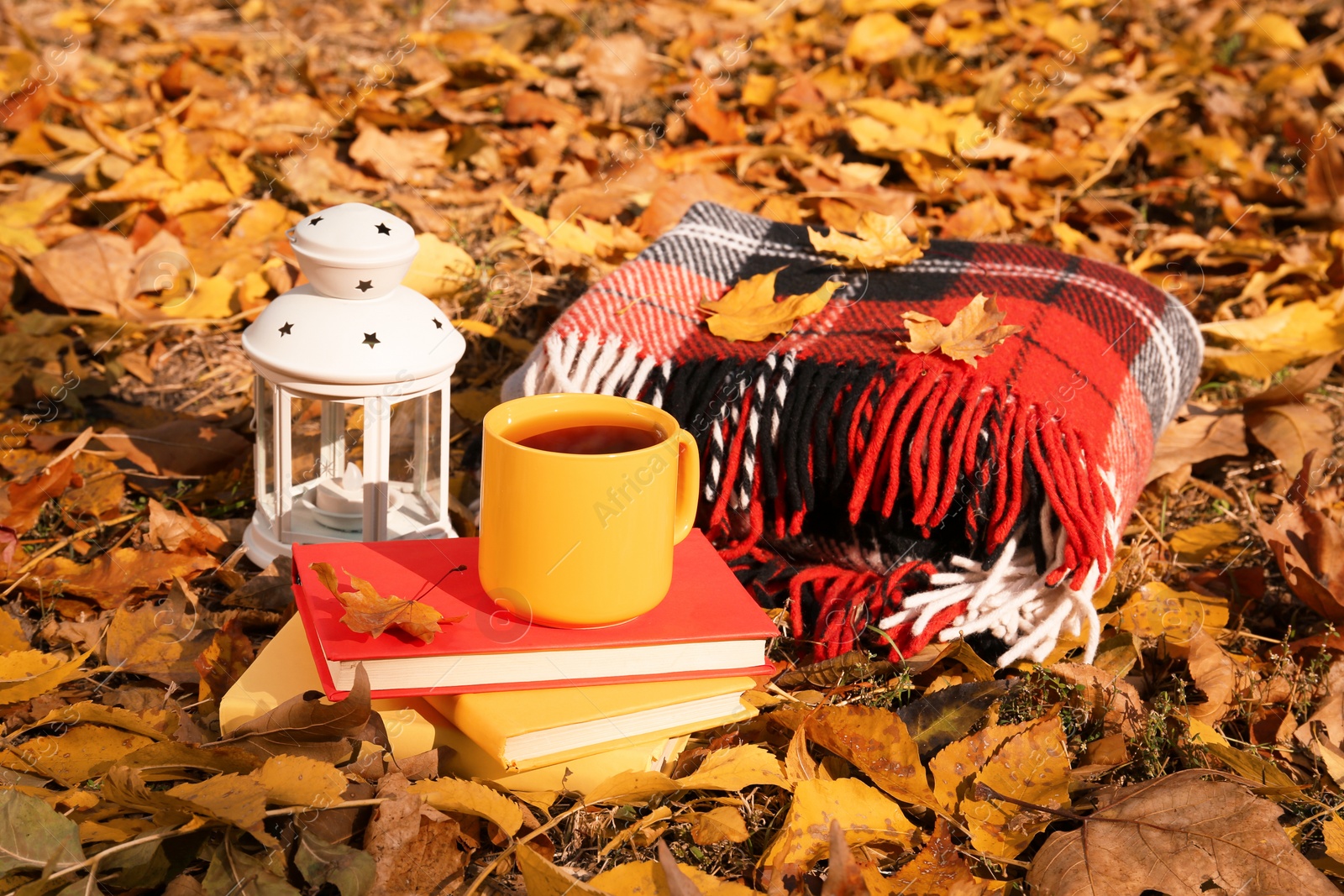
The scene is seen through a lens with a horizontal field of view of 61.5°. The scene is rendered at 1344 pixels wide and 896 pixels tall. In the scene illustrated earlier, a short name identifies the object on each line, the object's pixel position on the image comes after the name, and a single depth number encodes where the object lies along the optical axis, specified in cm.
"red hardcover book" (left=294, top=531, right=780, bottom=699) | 103
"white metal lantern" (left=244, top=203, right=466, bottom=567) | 121
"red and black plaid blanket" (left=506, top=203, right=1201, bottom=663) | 123
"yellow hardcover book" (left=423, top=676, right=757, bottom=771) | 100
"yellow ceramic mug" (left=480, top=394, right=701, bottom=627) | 103
